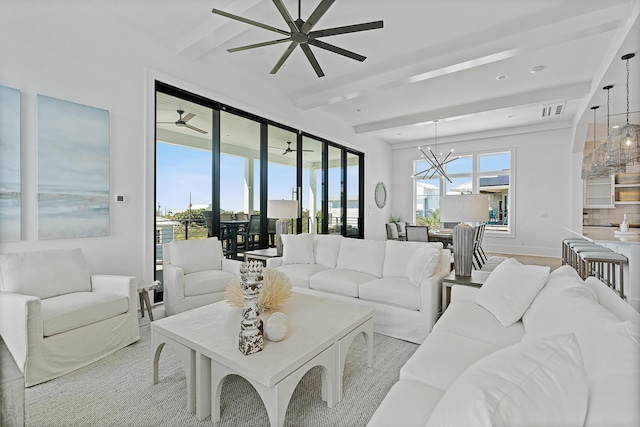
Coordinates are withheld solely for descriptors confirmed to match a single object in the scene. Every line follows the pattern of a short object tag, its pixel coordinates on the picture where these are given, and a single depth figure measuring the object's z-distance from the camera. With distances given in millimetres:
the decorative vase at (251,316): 1562
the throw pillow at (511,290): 1891
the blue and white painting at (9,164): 2494
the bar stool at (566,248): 5165
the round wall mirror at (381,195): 8656
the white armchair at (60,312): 1948
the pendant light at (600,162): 4397
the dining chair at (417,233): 5759
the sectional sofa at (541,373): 713
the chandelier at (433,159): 8460
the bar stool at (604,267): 3537
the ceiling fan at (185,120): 4160
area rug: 1658
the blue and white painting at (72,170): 2744
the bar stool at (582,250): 4001
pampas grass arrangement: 2152
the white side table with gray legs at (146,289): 2957
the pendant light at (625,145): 3535
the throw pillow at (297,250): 3948
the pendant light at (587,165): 5107
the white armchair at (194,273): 3096
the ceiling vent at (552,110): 5652
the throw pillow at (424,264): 2842
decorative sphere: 1688
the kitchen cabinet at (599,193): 6983
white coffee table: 1419
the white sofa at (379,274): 2709
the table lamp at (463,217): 2771
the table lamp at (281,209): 4188
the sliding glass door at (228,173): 3984
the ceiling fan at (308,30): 2314
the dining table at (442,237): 6082
